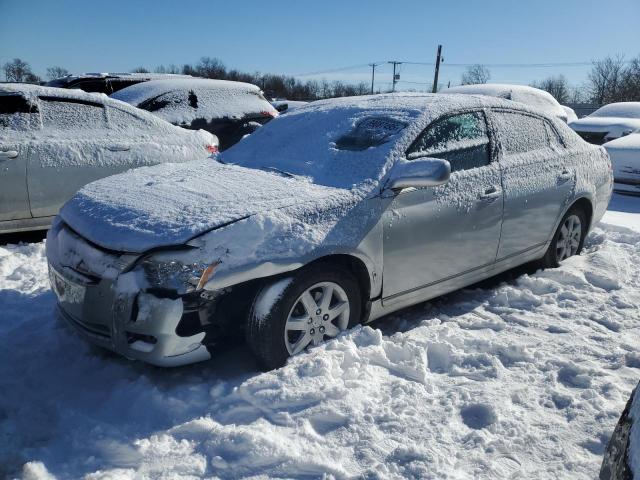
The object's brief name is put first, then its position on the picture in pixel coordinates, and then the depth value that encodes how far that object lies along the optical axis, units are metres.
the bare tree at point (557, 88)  69.88
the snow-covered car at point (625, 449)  1.45
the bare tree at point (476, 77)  69.30
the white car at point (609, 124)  11.07
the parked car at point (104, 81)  8.23
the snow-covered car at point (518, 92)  11.45
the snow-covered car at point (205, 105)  7.04
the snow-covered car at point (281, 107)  10.87
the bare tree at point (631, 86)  49.66
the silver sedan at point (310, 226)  2.48
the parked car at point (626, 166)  7.98
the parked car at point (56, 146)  4.64
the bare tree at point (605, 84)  58.62
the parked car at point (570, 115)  13.19
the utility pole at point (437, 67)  34.71
